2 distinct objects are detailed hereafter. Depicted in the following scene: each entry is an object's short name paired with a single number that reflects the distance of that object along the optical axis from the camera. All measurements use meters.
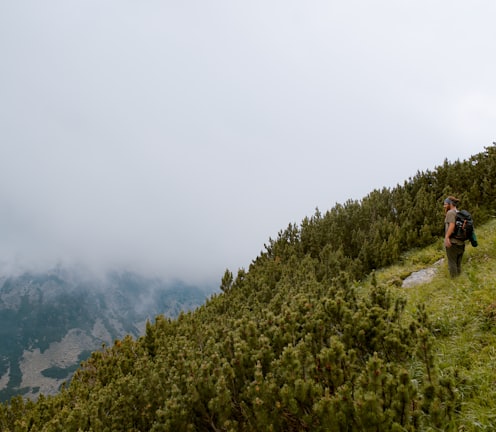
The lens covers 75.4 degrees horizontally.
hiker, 7.63
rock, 8.96
